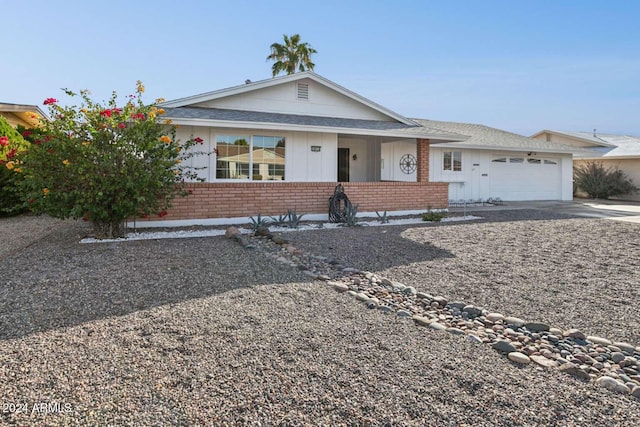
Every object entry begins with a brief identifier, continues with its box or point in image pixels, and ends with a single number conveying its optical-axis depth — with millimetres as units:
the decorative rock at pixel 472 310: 4279
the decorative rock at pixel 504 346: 3406
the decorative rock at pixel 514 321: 3998
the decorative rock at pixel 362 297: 4699
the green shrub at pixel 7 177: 11438
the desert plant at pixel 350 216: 10869
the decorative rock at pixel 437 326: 3866
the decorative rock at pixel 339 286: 5051
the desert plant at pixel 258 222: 9889
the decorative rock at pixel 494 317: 4117
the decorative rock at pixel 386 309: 4304
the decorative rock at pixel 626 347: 3436
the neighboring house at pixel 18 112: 15299
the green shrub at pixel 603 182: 22266
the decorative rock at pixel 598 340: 3586
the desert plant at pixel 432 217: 11953
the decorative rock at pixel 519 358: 3221
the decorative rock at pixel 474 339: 3585
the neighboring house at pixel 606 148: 22219
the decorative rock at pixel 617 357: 3269
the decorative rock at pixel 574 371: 3012
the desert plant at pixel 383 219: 11451
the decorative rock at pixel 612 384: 2808
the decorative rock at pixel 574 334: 3689
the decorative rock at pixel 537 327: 3858
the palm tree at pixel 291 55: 29125
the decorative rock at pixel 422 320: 3969
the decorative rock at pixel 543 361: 3172
